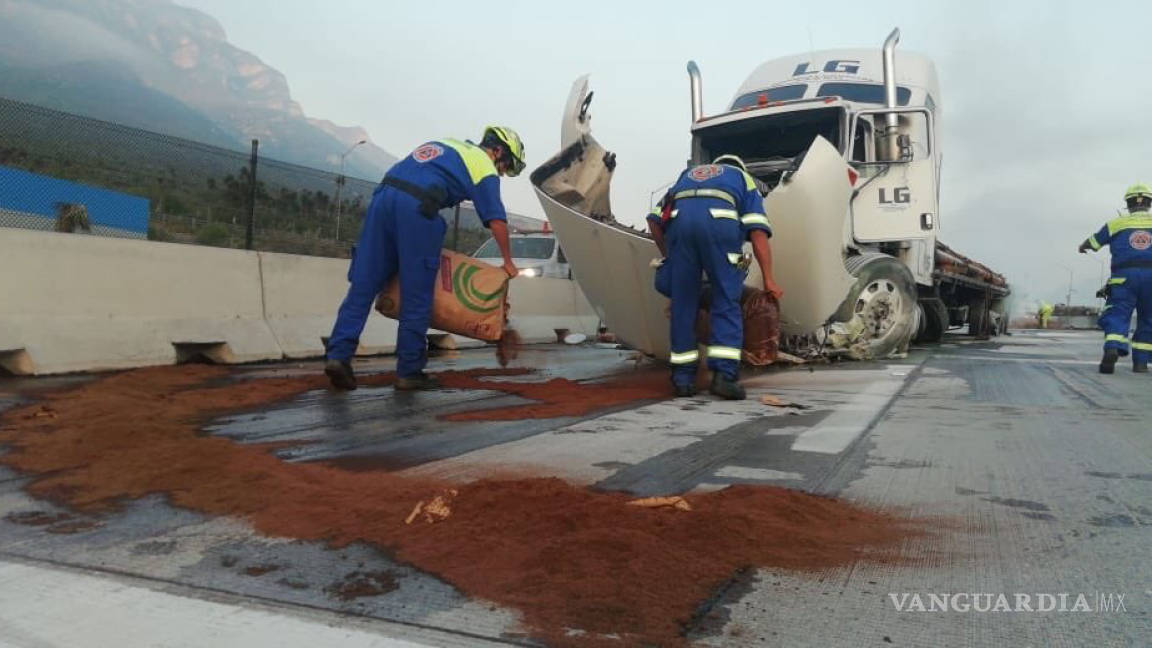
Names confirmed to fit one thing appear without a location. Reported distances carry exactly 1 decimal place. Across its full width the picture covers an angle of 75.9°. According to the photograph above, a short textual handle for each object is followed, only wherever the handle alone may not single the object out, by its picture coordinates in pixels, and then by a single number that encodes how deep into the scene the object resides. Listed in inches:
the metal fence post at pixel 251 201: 354.6
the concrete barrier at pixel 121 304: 198.4
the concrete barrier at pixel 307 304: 273.3
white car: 486.6
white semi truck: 227.0
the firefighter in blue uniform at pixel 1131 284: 280.1
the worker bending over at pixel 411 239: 184.7
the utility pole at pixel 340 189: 437.7
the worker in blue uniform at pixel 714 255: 186.4
